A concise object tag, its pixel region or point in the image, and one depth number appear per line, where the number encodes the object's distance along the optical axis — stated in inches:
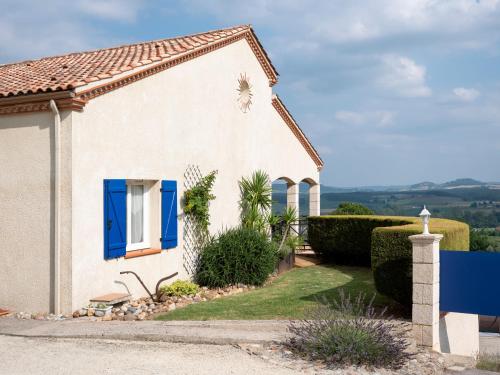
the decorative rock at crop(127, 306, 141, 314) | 396.5
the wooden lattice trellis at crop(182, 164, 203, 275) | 499.8
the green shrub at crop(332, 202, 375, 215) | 804.6
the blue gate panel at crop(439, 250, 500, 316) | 327.9
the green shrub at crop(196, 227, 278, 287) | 513.7
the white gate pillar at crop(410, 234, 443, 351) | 318.8
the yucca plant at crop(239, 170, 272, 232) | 599.8
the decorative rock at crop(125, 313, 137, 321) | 380.8
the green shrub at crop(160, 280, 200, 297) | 457.8
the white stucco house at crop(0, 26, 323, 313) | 372.5
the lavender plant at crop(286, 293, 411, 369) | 263.0
